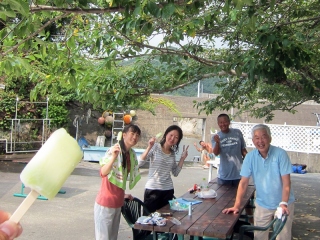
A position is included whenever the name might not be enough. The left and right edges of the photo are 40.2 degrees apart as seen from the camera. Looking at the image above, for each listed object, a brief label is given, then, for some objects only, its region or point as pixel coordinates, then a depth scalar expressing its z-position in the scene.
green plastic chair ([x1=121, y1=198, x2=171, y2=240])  4.59
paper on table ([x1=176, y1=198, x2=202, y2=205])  4.90
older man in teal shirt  4.32
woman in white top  5.02
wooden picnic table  3.89
